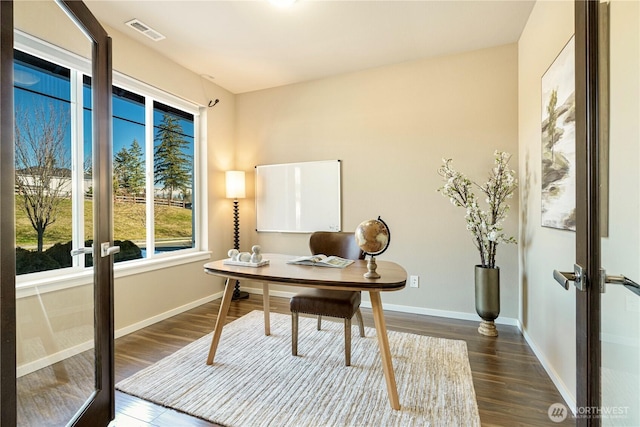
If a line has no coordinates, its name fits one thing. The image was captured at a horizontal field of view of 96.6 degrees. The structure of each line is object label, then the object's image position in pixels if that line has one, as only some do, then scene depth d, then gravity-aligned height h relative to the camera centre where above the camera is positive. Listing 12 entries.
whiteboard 3.54 +0.20
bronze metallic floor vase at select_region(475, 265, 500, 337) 2.54 -0.76
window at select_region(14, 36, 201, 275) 1.14 +0.23
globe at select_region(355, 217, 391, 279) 1.66 -0.16
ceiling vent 2.49 +1.67
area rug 1.57 -1.12
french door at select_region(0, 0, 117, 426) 1.14 +0.04
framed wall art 1.62 +0.44
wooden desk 1.59 -0.39
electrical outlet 3.18 -0.78
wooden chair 1.99 -0.65
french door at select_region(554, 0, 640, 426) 0.86 +0.00
